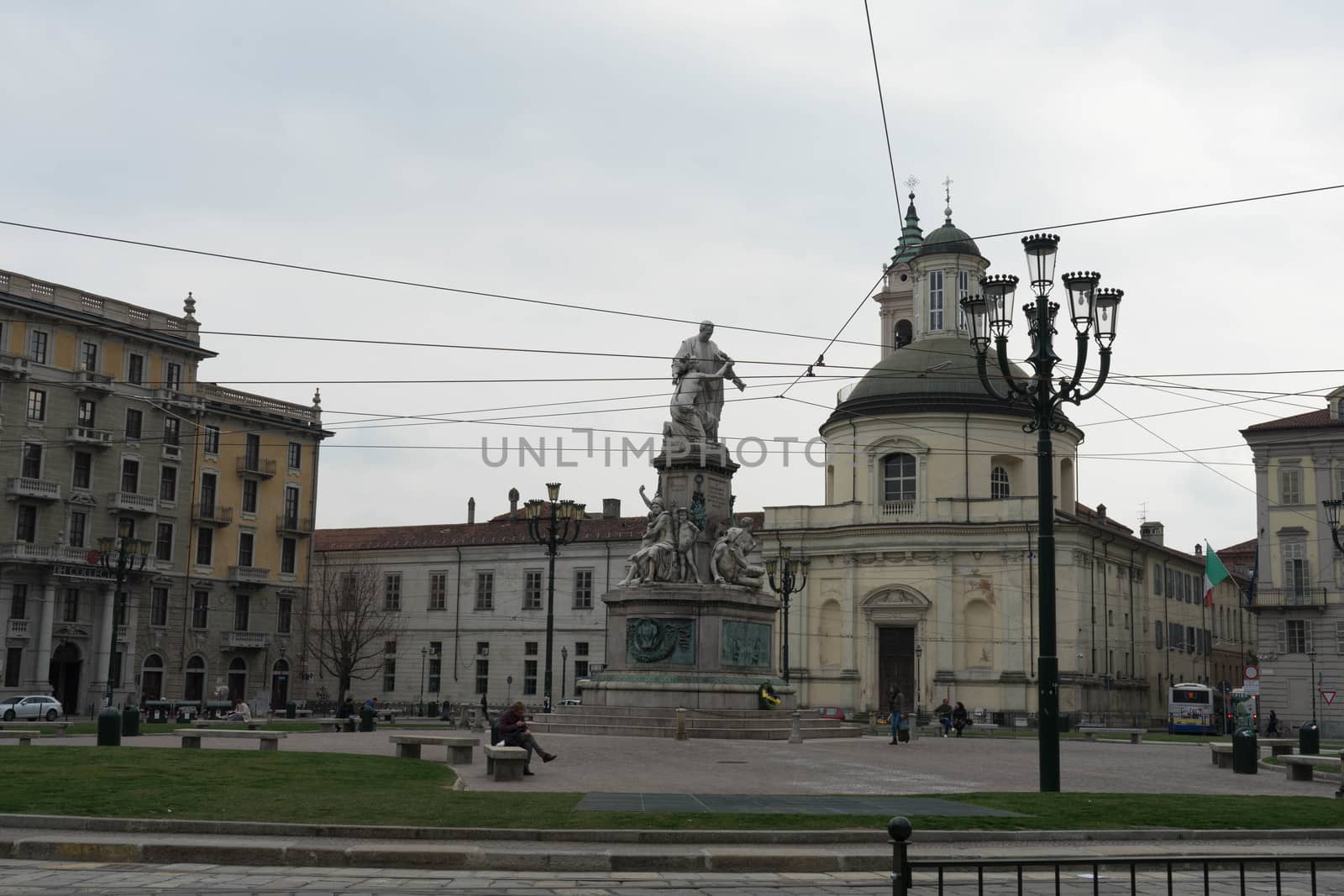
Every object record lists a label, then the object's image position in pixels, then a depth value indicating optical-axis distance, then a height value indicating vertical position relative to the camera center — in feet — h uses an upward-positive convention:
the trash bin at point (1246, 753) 84.43 -4.55
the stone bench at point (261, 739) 86.07 -4.93
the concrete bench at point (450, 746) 76.74 -4.66
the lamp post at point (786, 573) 165.17 +14.21
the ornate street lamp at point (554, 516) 127.85 +14.45
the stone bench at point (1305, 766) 79.41 -4.96
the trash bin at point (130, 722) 106.22 -4.92
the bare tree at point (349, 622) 246.06 +7.39
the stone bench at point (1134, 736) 144.36 -6.44
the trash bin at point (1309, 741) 102.63 -4.51
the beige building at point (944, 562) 221.76 +17.96
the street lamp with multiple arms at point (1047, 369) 63.00 +14.26
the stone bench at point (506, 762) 64.54 -4.55
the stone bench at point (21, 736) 90.99 -5.45
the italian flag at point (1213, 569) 198.70 +15.29
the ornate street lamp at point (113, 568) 89.20 +8.71
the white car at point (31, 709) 164.04 -6.33
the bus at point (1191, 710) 209.46 -5.11
